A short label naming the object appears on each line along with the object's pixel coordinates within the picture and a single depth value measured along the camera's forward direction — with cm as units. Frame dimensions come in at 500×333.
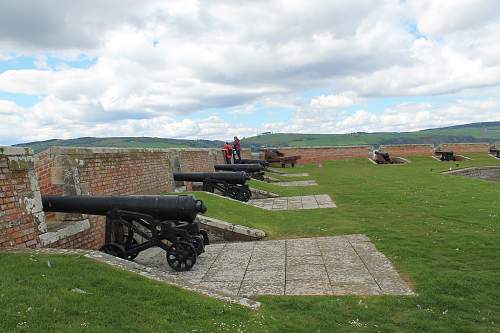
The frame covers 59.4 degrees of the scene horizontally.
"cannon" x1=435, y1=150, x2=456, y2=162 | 3409
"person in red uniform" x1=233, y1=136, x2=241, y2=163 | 2484
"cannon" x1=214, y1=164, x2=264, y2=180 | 1889
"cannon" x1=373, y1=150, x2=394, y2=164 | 3444
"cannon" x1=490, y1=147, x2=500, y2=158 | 3621
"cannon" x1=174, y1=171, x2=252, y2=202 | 1455
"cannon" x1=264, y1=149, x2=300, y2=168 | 3375
